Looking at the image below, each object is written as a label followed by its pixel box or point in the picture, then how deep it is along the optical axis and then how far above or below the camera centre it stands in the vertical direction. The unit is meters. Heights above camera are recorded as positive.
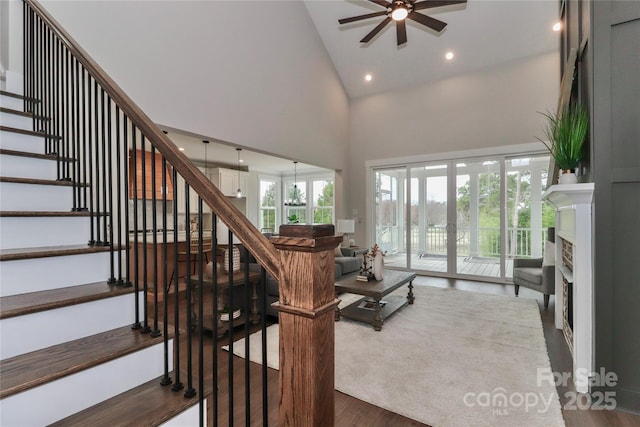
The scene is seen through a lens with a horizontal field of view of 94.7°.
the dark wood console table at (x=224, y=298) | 3.02 -1.04
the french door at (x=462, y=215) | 5.35 -0.07
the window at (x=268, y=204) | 9.23 +0.28
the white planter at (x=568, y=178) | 2.23 +0.25
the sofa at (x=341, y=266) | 3.54 -0.79
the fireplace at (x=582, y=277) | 2.03 -0.47
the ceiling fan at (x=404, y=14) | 3.39 +2.40
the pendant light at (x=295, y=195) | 8.50 +0.55
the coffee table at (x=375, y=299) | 3.21 -1.10
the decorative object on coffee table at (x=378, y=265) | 3.71 -0.67
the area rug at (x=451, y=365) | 1.93 -1.28
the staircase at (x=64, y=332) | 1.05 -0.52
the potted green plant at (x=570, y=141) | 2.15 +0.53
